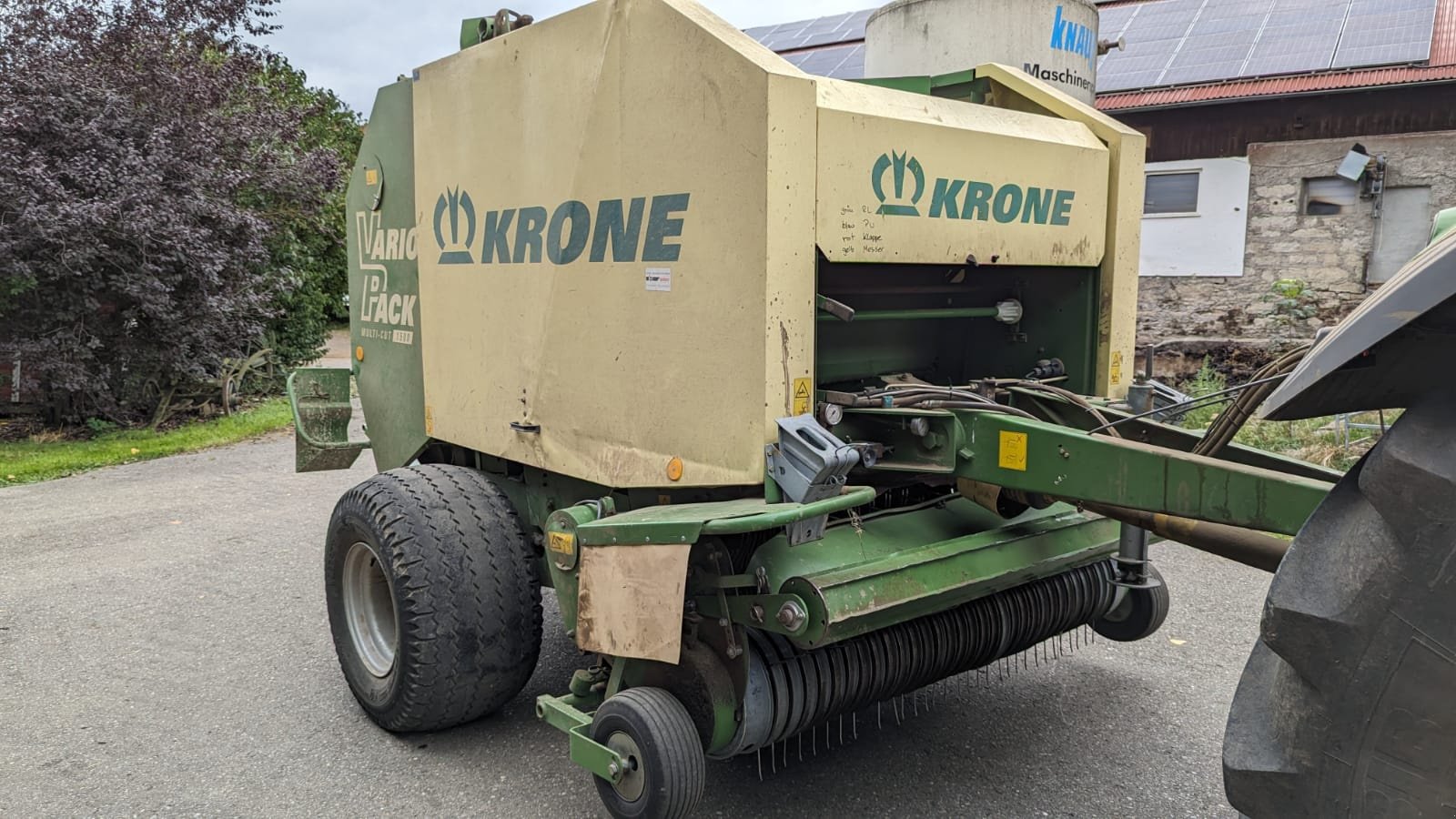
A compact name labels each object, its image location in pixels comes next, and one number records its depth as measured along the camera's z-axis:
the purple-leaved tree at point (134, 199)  9.23
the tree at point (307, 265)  12.13
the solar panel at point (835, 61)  10.73
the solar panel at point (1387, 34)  10.82
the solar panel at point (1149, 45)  12.27
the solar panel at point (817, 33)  13.95
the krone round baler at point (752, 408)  2.71
